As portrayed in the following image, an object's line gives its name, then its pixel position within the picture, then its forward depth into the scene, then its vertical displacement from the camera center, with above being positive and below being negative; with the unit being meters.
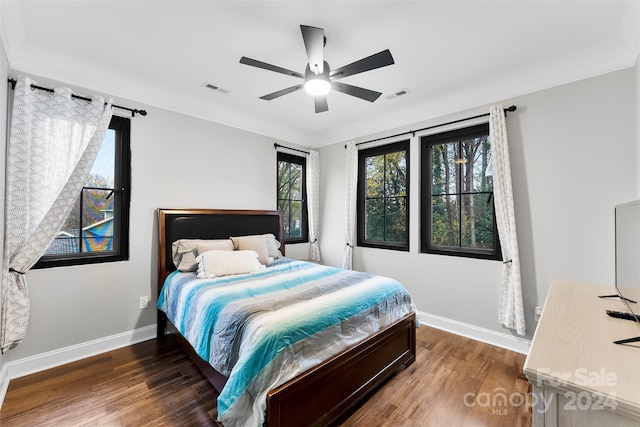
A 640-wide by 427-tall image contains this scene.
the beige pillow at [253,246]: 3.15 -0.36
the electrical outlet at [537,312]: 2.51 -0.92
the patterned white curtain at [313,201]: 4.43 +0.23
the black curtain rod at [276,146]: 4.02 +1.04
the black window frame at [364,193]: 3.50 +0.31
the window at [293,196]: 4.27 +0.32
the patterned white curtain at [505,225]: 2.55 -0.11
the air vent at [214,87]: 2.82 +1.37
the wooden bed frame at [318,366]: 1.45 -1.01
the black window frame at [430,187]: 2.99 +0.34
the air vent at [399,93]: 2.95 +1.35
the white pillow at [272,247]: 3.44 -0.41
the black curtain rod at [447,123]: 2.63 +1.04
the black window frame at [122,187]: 2.69 +0.29
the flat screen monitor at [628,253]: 1.17 -0.19
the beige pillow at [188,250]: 2.73 -0.36
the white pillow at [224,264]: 2.54 -0.47
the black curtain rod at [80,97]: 2.12 +1.05
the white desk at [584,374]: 0.75 -0.49
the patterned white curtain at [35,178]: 2.06 +0.31
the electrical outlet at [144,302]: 2.78 -0.90
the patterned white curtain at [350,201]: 3.96 +0.20
